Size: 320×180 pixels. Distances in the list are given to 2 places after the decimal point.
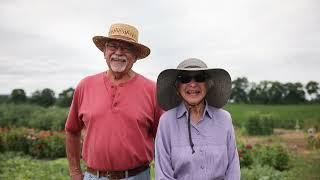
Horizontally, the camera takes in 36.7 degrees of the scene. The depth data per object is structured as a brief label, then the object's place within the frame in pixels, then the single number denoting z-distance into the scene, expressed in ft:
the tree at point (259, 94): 129.39
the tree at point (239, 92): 135.74
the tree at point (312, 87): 133.90
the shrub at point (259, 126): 61.46
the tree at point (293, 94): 127.85
